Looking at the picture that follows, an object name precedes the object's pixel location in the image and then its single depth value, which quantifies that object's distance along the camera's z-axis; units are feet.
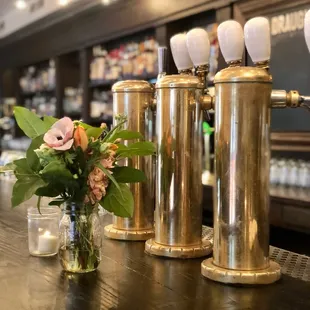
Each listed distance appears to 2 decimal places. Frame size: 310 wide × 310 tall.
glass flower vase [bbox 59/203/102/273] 3.10
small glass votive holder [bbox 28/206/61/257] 3.48
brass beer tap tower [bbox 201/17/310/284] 2.90
